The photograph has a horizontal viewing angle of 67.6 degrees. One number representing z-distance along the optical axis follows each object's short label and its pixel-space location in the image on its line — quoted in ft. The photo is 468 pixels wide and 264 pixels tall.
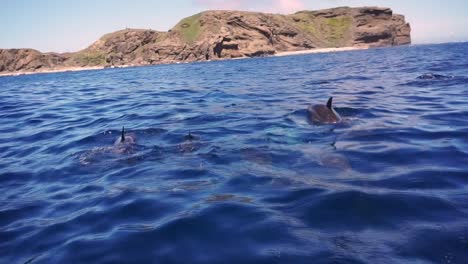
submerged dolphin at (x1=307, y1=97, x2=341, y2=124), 37.23
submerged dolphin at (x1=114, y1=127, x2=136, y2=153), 30.99
